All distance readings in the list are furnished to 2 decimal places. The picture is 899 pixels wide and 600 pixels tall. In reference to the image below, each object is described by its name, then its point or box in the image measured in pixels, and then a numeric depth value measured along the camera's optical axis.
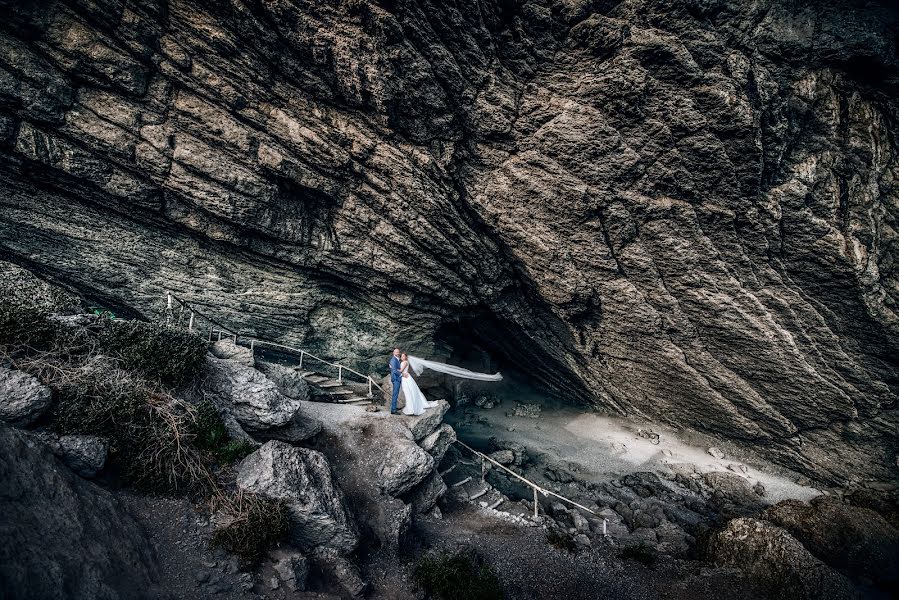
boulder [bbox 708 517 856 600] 10.15
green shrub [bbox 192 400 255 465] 8.46
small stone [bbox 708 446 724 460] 18.69
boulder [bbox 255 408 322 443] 10.38
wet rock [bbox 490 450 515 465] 17.10
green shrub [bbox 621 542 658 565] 11.14
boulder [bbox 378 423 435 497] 11.00
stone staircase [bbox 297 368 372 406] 14.35
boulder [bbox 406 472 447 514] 11.70
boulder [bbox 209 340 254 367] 12.34
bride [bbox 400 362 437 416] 13.53
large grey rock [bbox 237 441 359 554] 8.21
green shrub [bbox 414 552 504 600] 8.46
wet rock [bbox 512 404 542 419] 22.97
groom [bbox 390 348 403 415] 13.63
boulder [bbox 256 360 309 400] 12.82
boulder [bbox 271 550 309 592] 7.20
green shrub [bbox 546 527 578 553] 11.34
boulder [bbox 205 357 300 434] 10.09
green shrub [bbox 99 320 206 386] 8.95
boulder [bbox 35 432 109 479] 6.54
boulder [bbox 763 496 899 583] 12.12
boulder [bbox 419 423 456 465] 13.13
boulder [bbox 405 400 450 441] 13.15
